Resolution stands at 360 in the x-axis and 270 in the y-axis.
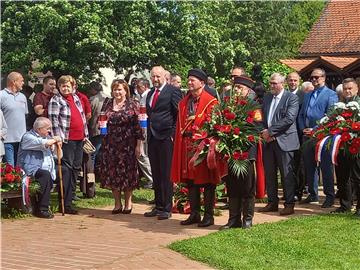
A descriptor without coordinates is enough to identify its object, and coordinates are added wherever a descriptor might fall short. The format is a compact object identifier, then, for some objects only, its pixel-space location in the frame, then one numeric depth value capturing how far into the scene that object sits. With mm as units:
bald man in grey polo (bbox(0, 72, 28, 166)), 11484
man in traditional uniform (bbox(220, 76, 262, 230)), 8531
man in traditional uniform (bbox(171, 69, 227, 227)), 8883
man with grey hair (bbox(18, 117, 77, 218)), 10133
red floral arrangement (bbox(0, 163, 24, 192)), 9914
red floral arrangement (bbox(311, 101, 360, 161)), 9242
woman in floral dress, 10234
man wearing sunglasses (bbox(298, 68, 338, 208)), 10781
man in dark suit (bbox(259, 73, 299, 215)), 9789
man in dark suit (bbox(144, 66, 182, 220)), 9859
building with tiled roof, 33375
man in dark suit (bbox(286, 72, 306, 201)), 11484
